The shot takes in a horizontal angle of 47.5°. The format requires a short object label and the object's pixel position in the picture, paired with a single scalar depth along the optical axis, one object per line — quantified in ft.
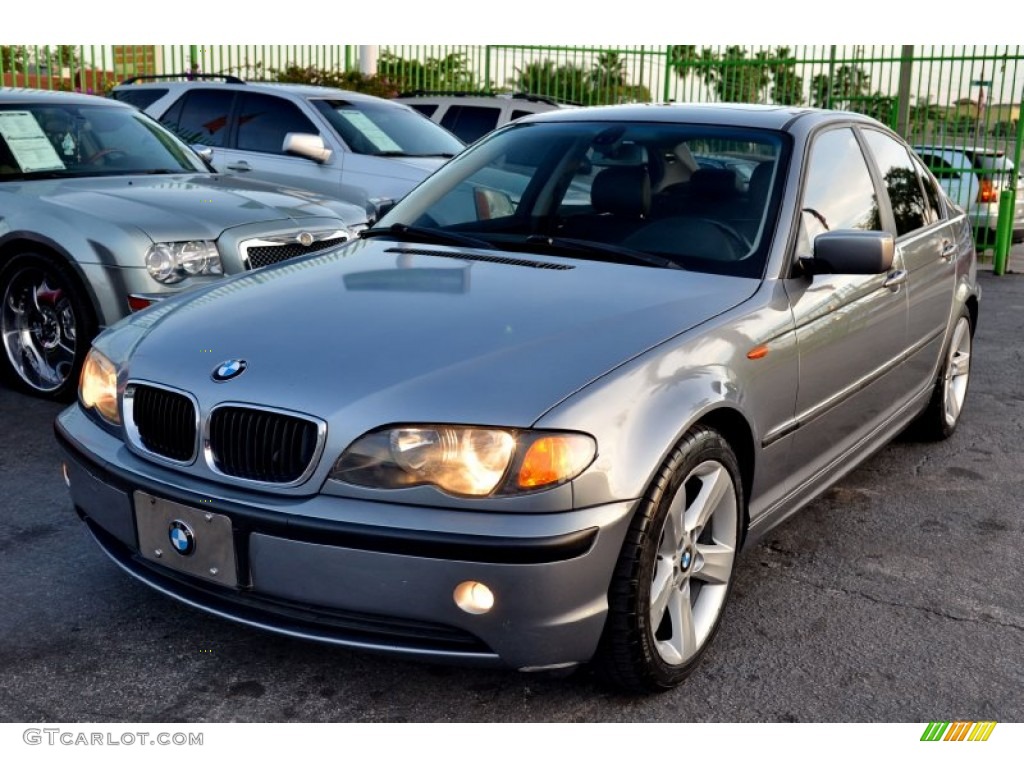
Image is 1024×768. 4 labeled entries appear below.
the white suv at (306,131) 30.01
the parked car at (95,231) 18.01
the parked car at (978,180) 41.70
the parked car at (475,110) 39.81
